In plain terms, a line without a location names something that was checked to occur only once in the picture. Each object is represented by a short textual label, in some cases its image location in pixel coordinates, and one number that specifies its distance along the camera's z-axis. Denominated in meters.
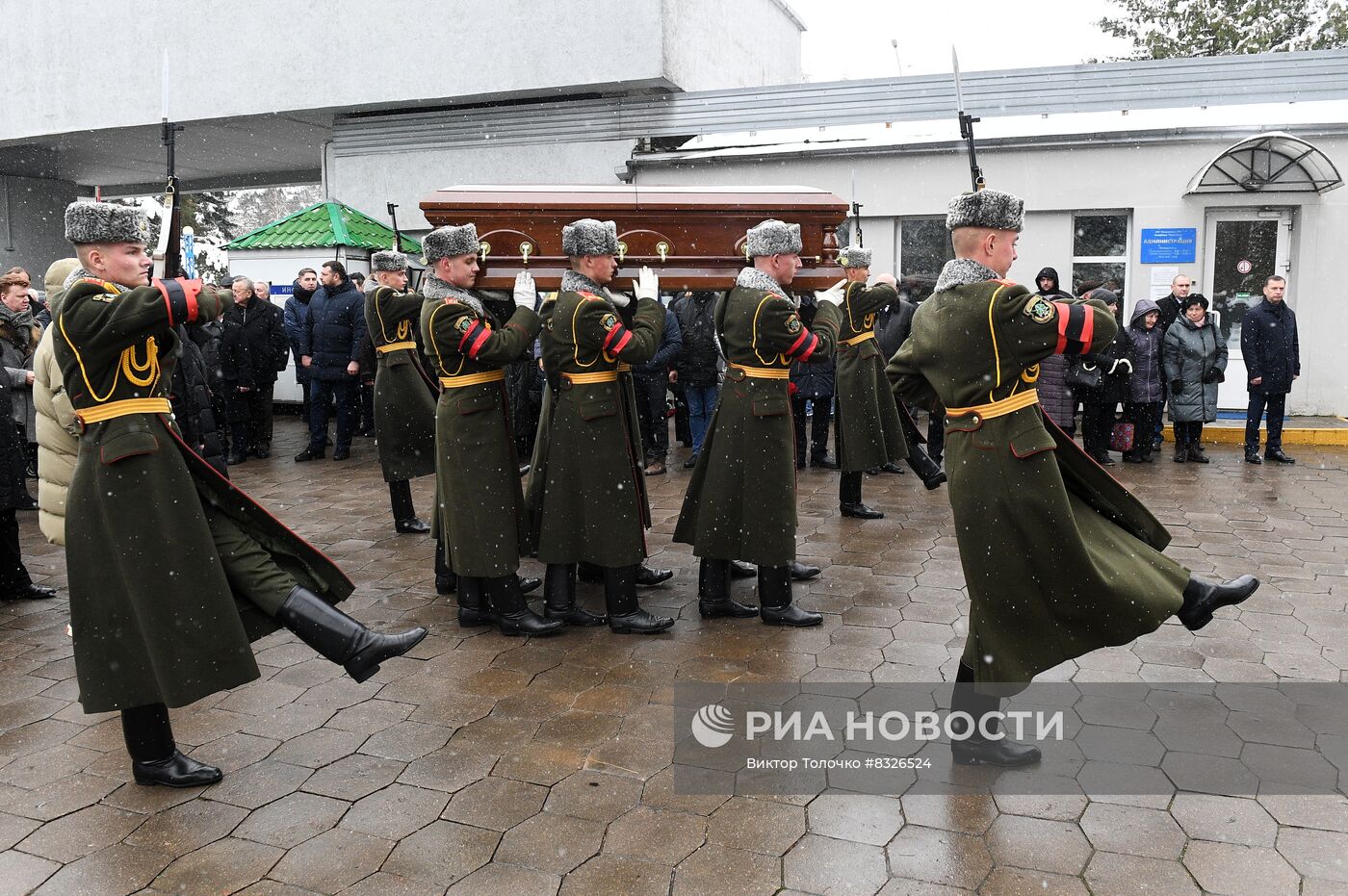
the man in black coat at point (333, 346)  10.32
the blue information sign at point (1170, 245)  11.42
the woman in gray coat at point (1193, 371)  9.59
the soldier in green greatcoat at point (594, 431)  4.74
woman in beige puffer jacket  4.54
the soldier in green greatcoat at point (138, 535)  3.28
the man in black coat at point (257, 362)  10.66
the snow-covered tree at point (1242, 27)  21.06
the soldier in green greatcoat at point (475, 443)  4.79
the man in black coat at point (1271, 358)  9.31
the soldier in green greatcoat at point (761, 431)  4.83
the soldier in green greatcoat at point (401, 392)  6.75
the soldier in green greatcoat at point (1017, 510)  3.34
